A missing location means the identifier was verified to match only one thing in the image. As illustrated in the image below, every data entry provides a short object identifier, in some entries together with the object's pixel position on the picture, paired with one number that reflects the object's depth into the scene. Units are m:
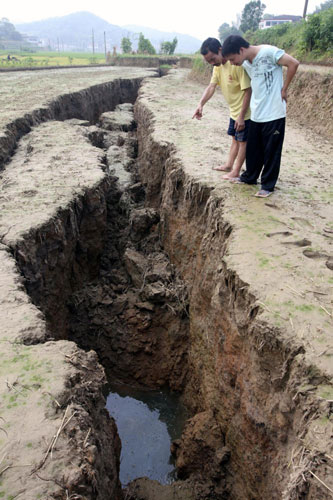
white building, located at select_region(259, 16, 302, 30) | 62.05
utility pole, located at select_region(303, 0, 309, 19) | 21.87
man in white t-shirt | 3.25
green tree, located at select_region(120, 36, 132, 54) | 35.38
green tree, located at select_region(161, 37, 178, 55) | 33.91
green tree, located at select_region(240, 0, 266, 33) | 30.03
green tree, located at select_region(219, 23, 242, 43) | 46.21
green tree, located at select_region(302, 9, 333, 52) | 9.75
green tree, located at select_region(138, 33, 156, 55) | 33.91
